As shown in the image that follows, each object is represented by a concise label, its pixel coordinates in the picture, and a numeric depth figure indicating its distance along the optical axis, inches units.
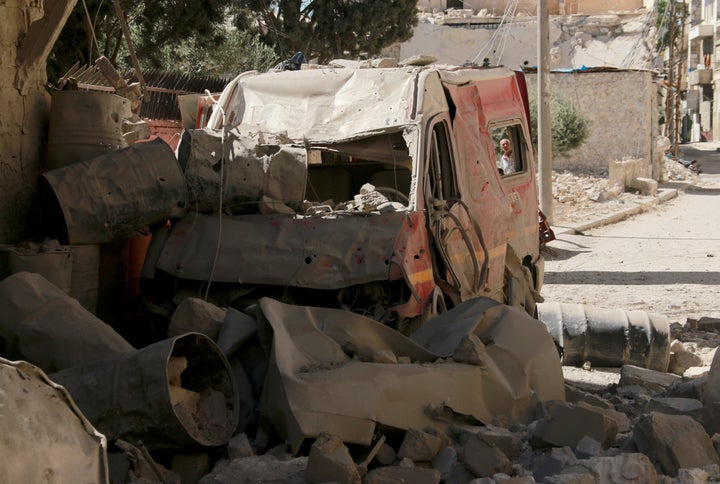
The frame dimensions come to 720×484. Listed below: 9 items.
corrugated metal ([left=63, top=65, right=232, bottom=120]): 606.5
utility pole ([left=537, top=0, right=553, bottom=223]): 654.5
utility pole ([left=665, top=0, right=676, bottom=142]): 1722.4
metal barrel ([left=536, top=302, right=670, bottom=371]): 278.4
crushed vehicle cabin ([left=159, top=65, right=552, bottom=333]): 216.8
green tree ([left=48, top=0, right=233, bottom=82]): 499.2
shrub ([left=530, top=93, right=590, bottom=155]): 1078.4
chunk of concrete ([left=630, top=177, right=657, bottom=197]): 989.8
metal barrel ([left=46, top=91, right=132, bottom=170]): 233.0
